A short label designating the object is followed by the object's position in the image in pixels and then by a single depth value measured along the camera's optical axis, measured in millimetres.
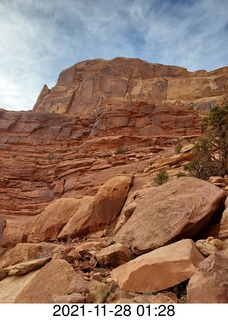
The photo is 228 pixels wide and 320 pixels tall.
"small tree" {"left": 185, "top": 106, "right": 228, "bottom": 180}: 10570
